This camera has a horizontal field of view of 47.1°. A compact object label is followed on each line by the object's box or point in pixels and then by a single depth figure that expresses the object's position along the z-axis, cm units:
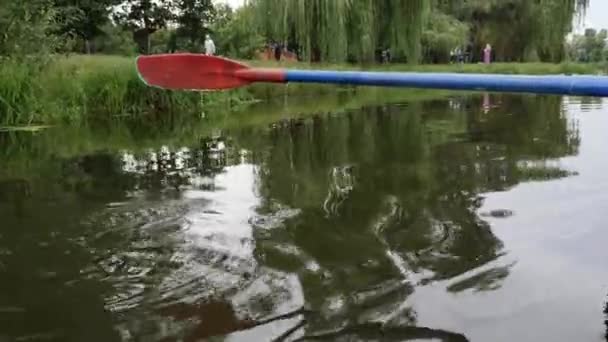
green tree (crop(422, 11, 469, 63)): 3209
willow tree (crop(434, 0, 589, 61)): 3150
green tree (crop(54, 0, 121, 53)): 2133
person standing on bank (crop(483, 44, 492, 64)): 3353
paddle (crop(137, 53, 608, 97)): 249
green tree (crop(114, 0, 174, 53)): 2431
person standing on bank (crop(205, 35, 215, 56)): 1863
